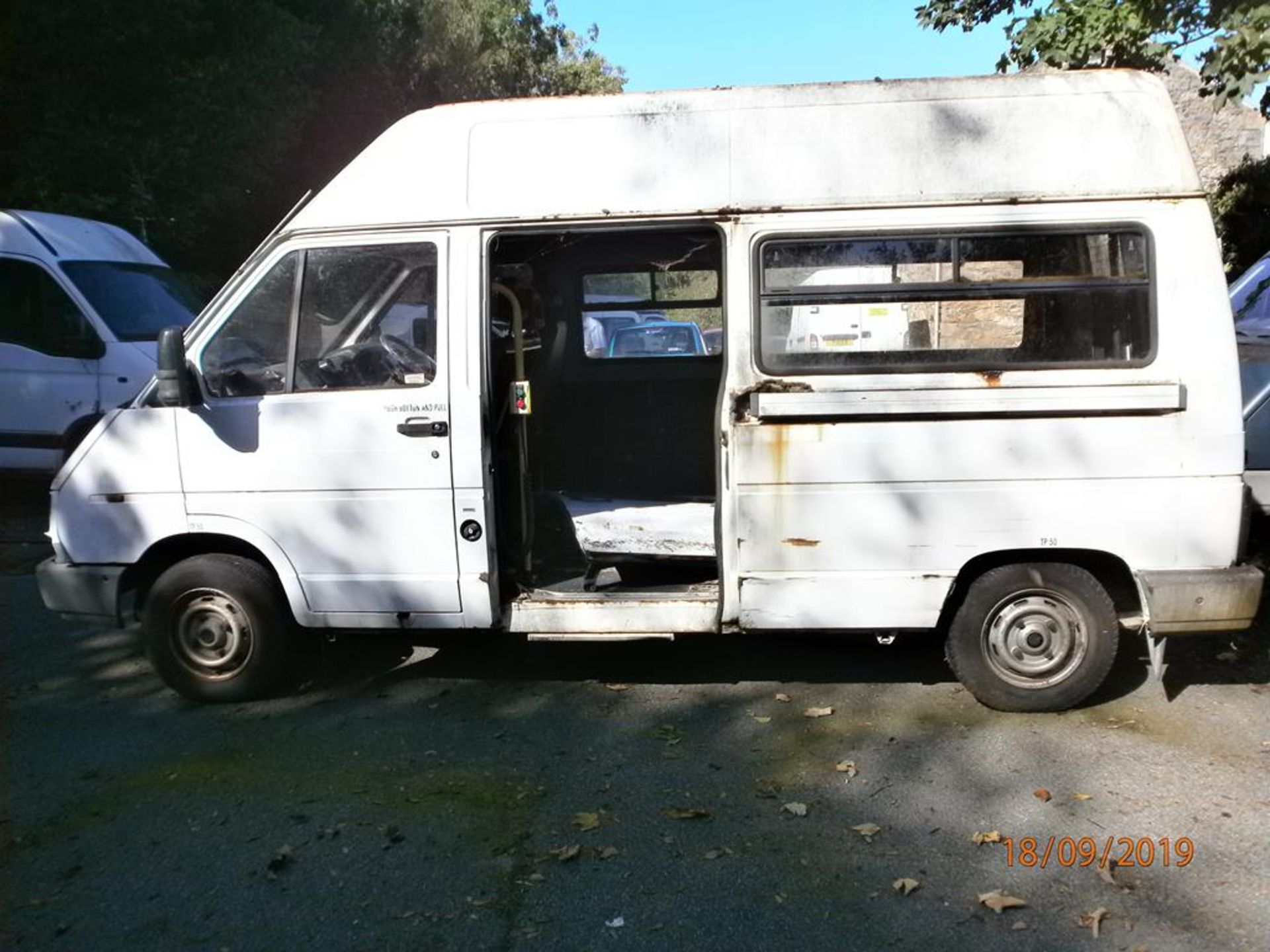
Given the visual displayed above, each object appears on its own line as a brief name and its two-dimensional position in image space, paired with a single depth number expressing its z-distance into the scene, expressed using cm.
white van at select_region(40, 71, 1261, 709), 467
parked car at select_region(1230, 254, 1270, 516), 531
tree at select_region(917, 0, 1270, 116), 663
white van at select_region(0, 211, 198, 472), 964
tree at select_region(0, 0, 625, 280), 1395
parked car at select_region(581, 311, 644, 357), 663
